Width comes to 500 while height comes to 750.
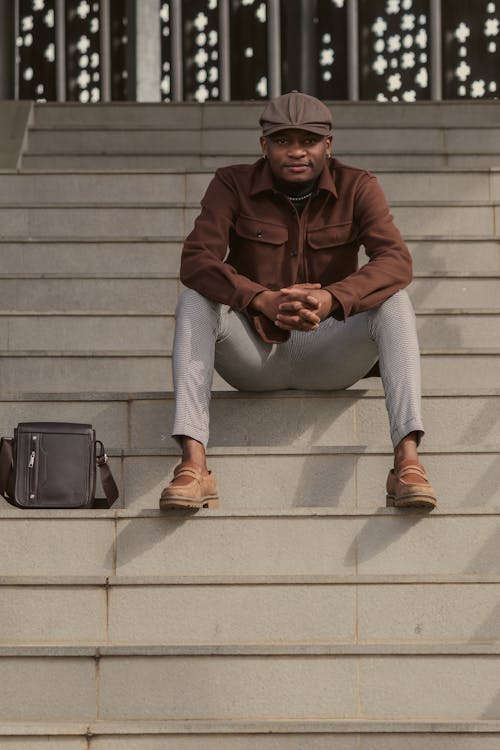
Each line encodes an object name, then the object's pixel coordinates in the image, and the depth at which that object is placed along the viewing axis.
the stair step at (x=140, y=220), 7.09
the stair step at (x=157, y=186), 7.47
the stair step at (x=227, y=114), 8.80
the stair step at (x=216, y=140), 8.42
